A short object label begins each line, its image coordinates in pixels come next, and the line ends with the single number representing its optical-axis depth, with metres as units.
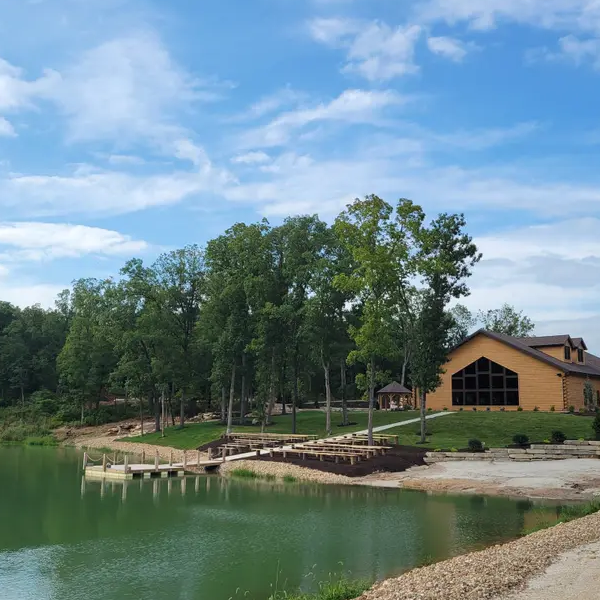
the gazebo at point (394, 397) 56.75
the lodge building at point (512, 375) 49.06
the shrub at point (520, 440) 34.41
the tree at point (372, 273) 35.94
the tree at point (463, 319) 89.00
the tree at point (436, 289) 37.53
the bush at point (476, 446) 33.34
